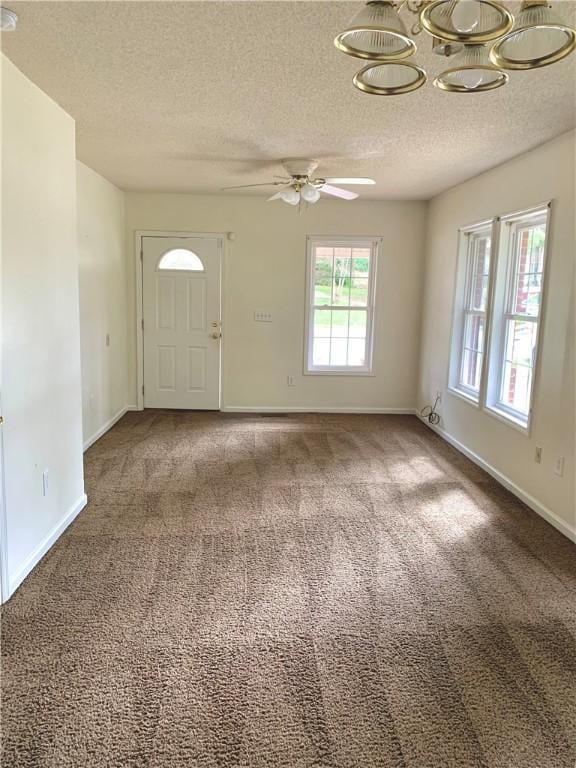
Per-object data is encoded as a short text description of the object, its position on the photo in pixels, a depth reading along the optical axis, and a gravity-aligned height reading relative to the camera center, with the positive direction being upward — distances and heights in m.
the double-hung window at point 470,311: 4.82 -0.05
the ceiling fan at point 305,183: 4.11 +0.93
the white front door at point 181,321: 6.07 -0.28
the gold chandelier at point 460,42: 1.37 +0.73
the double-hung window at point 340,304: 6.18 -0.03
